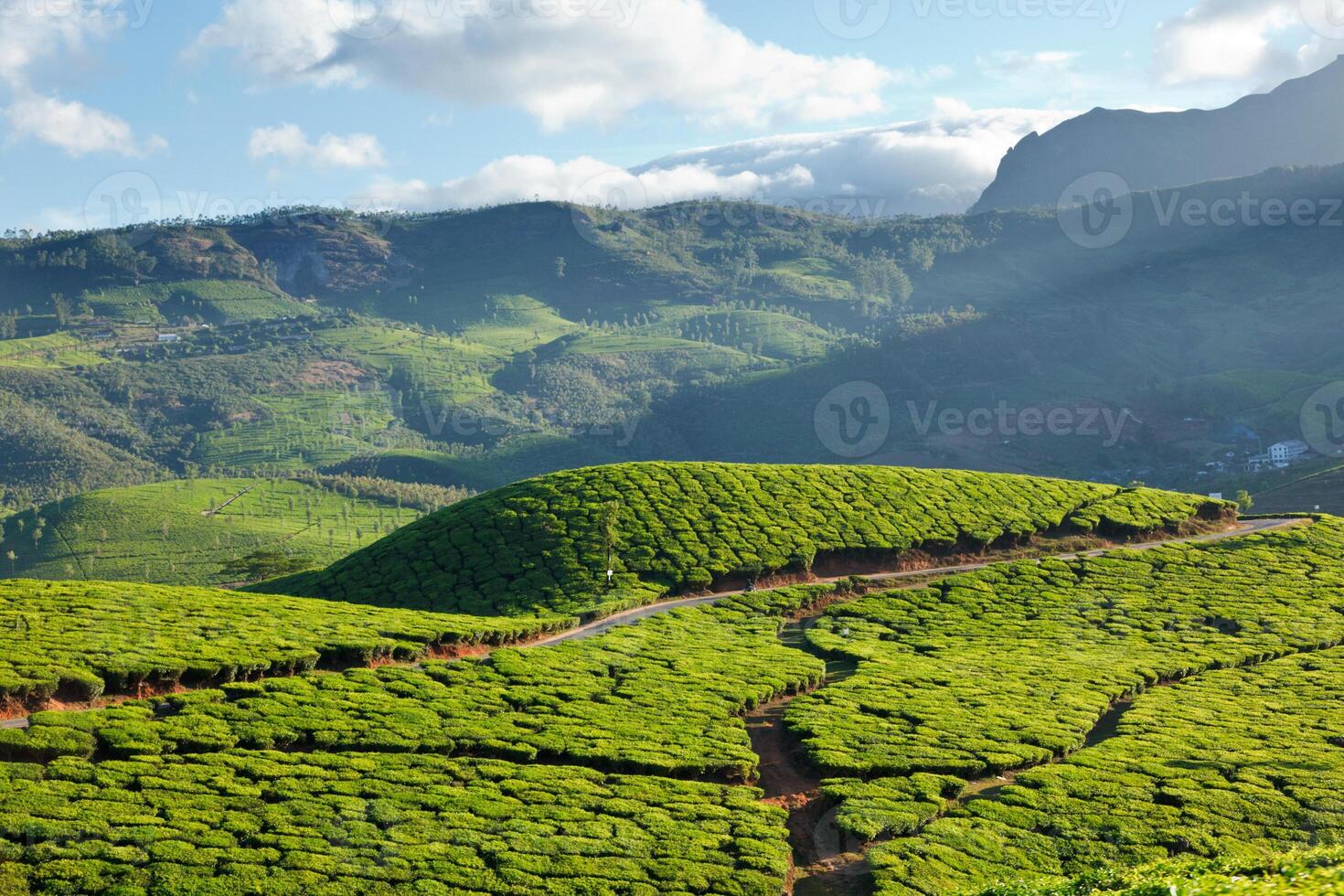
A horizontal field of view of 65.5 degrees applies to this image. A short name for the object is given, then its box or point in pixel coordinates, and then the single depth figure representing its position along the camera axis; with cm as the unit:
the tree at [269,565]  12838
